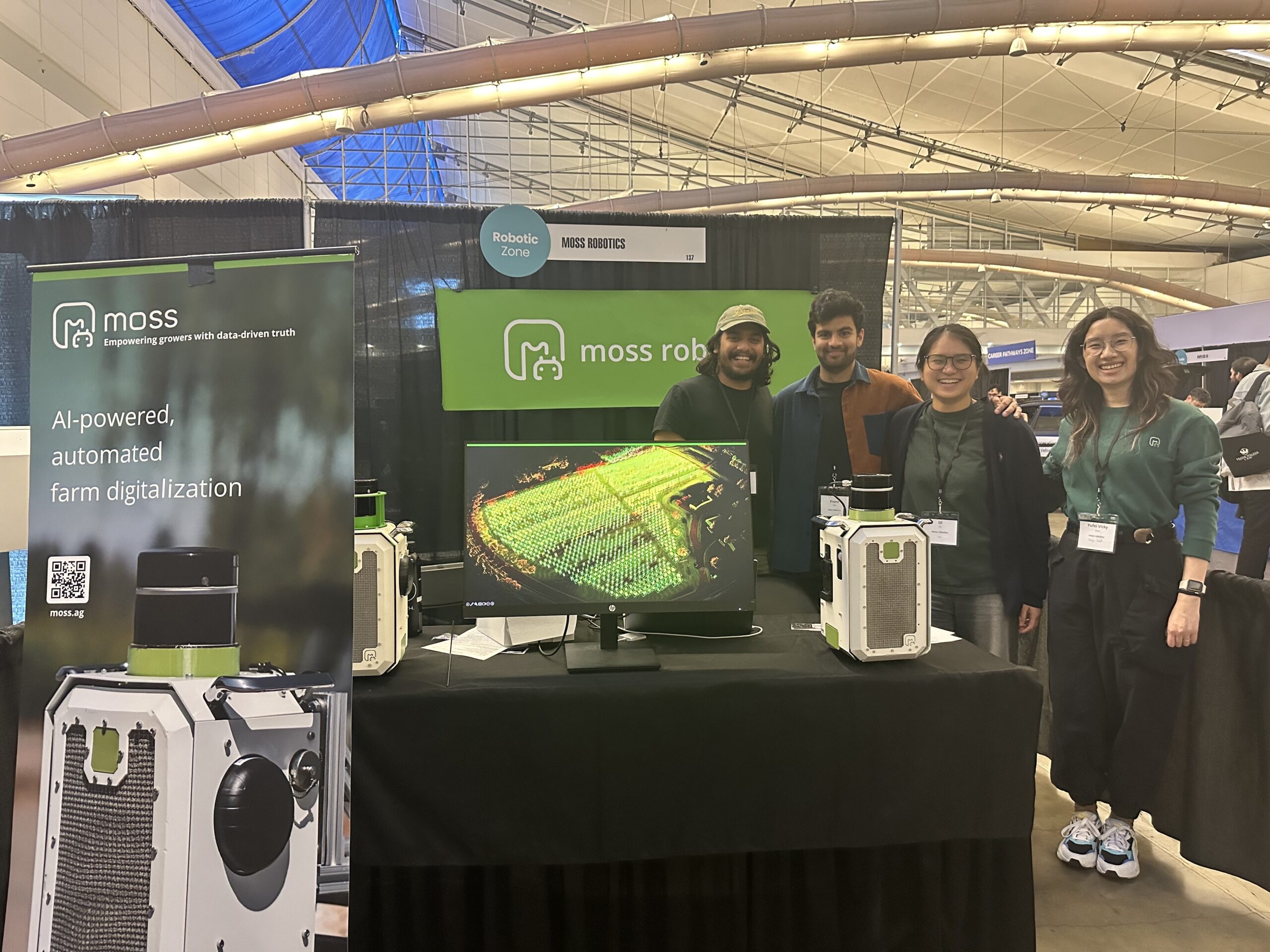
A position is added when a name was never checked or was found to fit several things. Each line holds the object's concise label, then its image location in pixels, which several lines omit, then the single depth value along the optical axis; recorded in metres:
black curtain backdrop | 2.90
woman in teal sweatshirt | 2.18
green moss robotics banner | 2.90
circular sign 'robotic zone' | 2.86
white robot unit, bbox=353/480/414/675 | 1.73
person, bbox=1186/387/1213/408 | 6.13
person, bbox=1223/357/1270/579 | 4.34
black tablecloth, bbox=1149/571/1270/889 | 2.13
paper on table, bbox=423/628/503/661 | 1.93
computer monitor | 1.82
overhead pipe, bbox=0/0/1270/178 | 5.37
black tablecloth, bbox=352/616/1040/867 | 1.64
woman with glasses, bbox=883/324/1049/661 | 2.37
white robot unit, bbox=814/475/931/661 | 1.79
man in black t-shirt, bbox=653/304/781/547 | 2.74
